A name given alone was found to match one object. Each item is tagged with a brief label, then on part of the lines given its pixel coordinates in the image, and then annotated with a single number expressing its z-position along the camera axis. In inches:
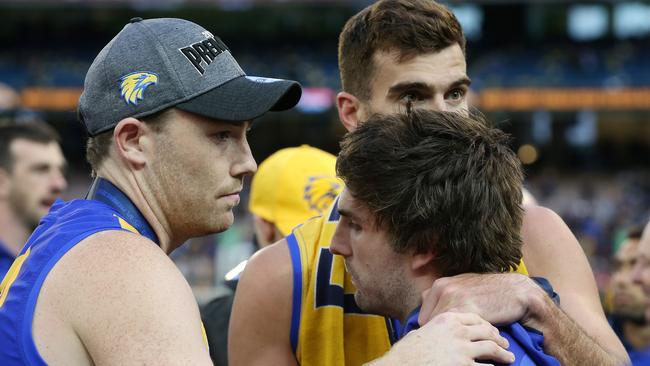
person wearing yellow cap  164.2
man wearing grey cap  77.5
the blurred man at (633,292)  197.6
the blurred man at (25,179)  223.9
